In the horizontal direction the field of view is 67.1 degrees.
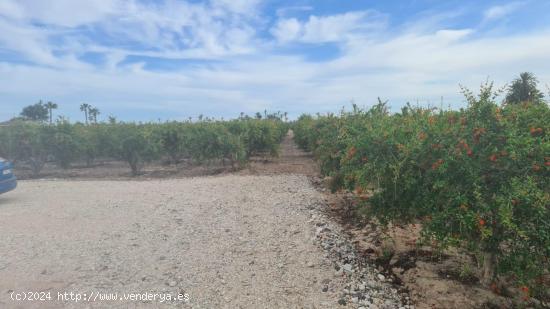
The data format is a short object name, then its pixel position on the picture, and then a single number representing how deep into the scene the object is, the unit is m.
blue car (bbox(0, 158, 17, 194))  9.38
